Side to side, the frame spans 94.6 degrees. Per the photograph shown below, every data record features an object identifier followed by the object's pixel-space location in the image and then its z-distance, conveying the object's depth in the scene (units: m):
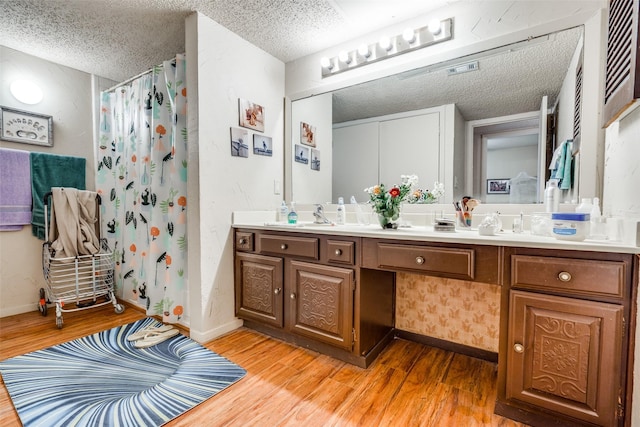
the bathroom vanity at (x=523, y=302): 1.08
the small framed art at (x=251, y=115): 2.26
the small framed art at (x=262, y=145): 2.38
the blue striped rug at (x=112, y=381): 1.35
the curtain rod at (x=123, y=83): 2.43
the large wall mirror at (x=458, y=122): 1.67
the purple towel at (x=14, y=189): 2.42
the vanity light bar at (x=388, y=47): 1.86
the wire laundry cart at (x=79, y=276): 2.50
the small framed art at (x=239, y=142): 2.20
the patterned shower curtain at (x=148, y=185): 2.19
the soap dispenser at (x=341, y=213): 2.24
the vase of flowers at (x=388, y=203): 1.75
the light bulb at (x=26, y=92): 2.50
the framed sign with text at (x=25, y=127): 2.44
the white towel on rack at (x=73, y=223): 2.49
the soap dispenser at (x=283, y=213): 2.47
